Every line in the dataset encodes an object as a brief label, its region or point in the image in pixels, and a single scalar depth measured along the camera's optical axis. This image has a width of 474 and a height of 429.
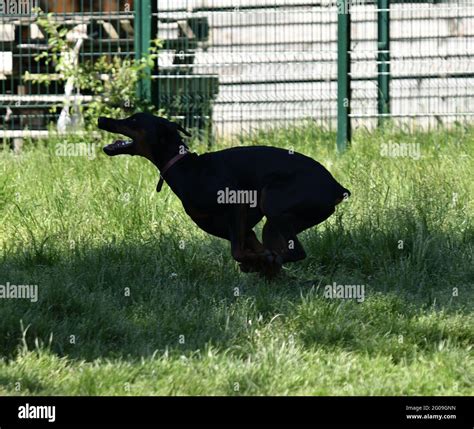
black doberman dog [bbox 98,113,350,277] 5.99
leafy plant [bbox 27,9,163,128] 10.48
